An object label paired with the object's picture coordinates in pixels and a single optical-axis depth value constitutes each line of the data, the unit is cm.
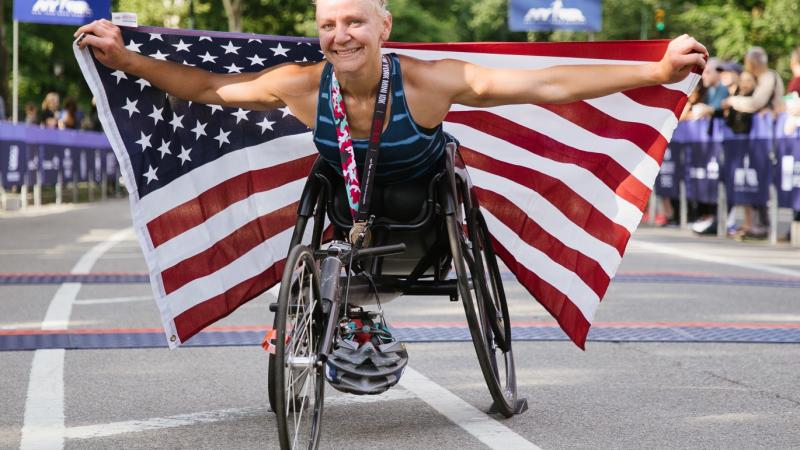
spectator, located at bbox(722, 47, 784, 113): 1759
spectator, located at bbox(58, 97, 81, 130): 3139
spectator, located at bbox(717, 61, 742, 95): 1908
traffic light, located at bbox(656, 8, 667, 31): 3369
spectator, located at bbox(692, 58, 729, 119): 1961
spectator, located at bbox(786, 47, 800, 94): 1595
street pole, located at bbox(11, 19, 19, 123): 2666
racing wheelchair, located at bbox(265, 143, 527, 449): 470
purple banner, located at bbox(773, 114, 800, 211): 1652
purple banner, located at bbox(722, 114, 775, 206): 1742
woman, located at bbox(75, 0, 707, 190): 516
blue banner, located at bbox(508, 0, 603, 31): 3456
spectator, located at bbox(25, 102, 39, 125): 2930
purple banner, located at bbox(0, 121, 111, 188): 2217
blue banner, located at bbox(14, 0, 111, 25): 2605
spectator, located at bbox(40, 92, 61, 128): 2975
